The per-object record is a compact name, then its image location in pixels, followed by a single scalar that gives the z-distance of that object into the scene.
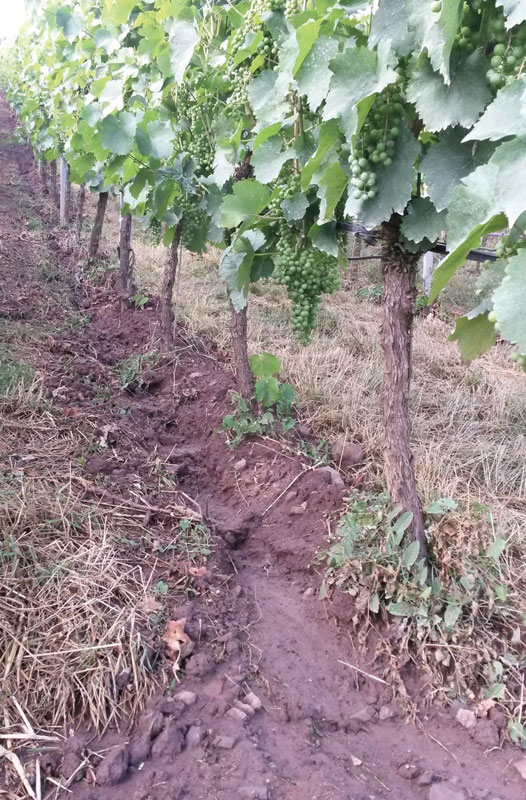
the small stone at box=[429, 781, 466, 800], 1.61
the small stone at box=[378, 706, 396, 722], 1.92
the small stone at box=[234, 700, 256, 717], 1.74
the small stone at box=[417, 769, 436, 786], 1.67
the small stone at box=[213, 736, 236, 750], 1.60
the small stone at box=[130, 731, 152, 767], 1.57
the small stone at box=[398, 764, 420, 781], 1.70
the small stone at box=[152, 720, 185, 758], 1.58
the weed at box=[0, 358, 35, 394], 3.22
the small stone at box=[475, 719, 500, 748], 1.81
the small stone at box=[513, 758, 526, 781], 1.71
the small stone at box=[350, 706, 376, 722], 1.89
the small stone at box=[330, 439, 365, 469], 3.13
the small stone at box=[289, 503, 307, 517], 2.75
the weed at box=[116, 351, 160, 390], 3.98
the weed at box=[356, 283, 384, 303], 6.88
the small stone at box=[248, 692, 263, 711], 1.78
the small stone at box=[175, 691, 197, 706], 1.73
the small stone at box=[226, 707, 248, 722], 1.70
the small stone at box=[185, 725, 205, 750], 1.60
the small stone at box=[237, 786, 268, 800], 1.47
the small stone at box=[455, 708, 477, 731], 1.86
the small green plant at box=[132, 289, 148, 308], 5.32
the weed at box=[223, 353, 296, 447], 3.30
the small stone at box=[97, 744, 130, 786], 1.49
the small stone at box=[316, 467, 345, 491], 2.88
